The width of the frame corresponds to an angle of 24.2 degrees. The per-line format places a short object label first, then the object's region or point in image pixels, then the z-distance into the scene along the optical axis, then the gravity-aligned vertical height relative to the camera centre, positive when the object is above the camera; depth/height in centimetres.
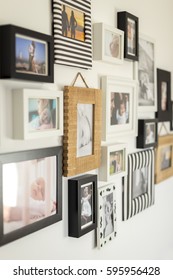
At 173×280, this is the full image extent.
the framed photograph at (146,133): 219 -8
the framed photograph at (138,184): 210 -36
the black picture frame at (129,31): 195 +43
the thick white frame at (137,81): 214 +21
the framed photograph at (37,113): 126 +1
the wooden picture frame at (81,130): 153 -5
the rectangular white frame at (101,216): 181 -45
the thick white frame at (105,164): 181 -21
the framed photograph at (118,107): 183 +5
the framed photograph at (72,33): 144 +32
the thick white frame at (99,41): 172 +33
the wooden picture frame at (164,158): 249 -26
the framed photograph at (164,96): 249 +14
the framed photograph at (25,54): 119 +20
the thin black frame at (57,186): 123 -24
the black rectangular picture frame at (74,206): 158 -35
